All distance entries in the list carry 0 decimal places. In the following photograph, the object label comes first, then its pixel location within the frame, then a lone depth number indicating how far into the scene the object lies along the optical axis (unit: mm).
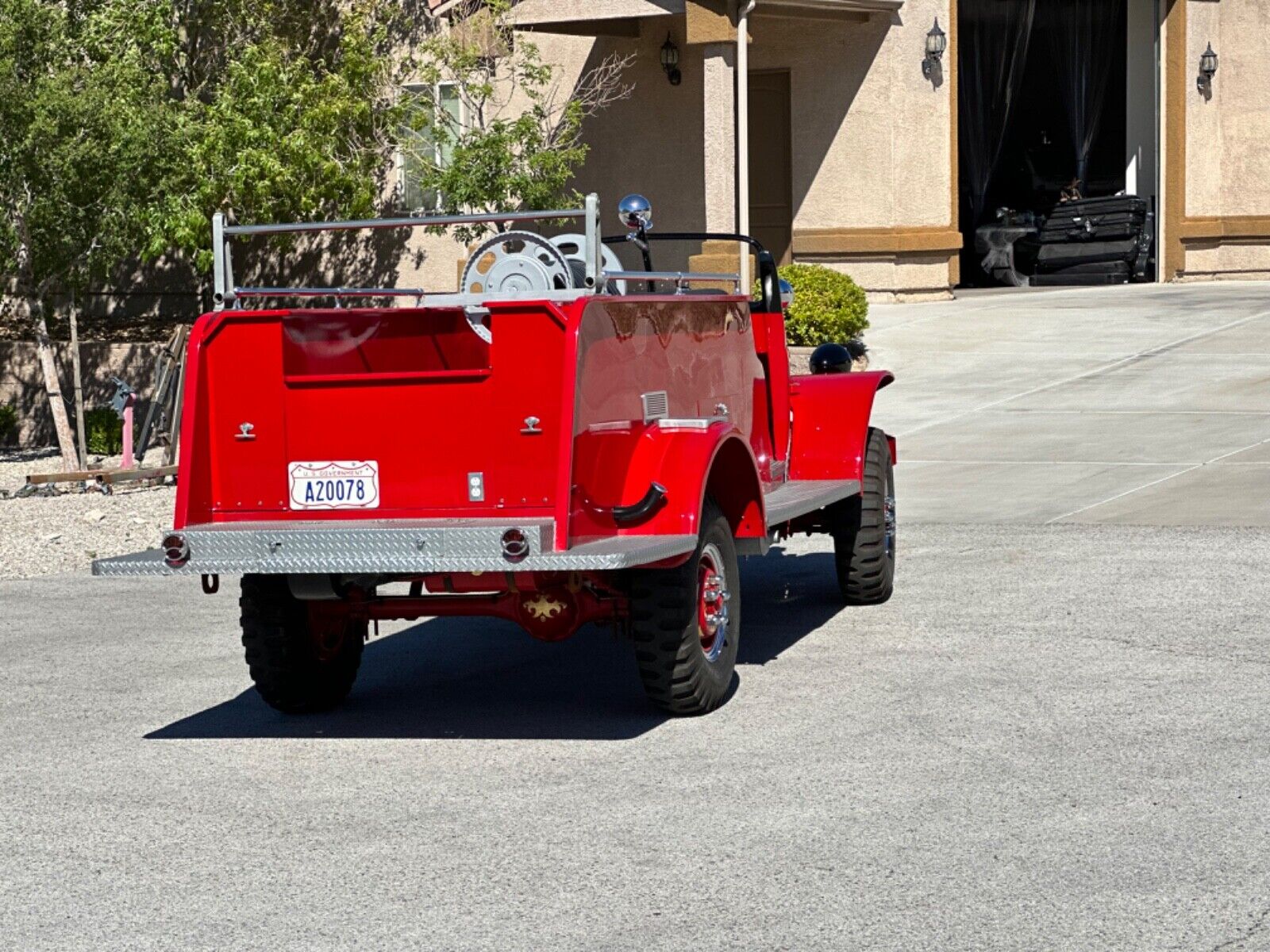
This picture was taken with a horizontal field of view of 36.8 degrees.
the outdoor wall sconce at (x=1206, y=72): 25250
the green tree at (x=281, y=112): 18688
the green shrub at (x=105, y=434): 18656
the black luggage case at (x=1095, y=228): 25750
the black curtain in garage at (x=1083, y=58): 27094
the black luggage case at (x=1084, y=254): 25891
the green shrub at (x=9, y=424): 19688
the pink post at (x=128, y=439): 16031
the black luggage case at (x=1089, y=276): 26094
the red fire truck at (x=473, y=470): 6891
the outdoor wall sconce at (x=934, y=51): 23359
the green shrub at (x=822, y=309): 19453
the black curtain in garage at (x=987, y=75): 26844
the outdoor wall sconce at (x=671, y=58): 23125
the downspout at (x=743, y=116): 20891
